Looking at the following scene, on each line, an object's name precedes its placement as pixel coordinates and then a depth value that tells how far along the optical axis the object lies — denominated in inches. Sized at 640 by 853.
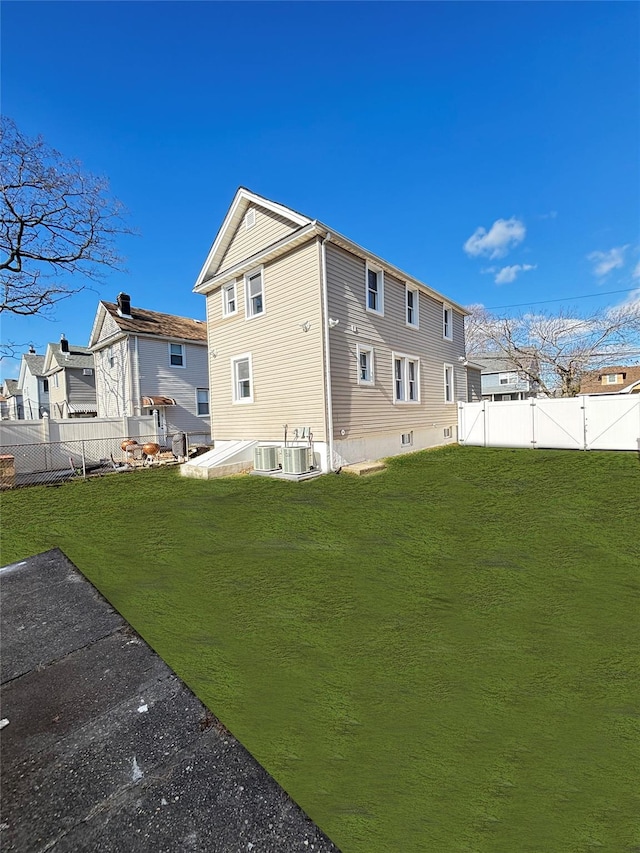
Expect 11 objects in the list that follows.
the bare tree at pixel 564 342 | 932.0
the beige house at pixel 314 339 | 407.8
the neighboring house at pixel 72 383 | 961.5
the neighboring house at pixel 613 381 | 1556.3
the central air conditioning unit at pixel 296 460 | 394.3
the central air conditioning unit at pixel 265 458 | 425.1
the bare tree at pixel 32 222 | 507.8
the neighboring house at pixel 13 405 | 1524.4
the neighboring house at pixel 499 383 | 1587.1
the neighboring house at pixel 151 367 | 751.7
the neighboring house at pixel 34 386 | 1277.1
